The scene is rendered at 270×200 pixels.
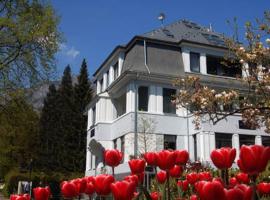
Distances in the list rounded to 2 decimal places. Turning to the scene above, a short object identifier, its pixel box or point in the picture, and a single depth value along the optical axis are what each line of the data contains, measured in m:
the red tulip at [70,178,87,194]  2.57
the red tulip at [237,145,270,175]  1.60
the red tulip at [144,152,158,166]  2.74
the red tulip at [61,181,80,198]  2.42
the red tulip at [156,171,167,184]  3.36
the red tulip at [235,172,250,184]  2.96
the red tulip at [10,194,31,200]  2.28
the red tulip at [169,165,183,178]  3.09
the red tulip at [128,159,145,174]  2.80
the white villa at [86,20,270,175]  24.89
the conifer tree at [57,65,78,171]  45.69
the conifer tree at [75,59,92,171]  45.84
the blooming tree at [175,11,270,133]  11.88
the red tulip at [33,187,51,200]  2.40
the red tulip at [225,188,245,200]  1.43
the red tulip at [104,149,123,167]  2.89
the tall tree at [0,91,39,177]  21.39
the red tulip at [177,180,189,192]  3.32
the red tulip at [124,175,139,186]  2.54
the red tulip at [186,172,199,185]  3.18
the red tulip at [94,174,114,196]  2.12
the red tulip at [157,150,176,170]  2.35
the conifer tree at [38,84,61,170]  49.84
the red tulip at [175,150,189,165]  2.88
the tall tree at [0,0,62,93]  20.88
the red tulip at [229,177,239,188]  2.94
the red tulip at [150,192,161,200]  2.67
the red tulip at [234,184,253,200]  1.53
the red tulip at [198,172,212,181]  3.04
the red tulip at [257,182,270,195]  2.87
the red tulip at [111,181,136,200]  1.81
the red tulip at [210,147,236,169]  2.23
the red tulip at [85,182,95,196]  2.48
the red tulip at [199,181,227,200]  1.43
